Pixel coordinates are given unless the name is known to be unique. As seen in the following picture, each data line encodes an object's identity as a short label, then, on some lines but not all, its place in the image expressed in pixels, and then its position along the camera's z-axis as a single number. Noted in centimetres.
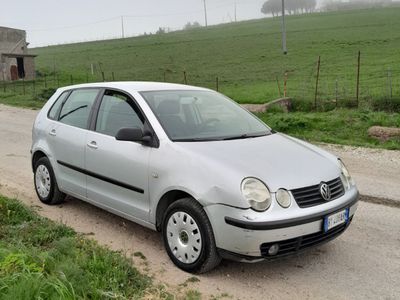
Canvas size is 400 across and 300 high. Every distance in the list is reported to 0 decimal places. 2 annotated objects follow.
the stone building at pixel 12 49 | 4166
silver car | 359
